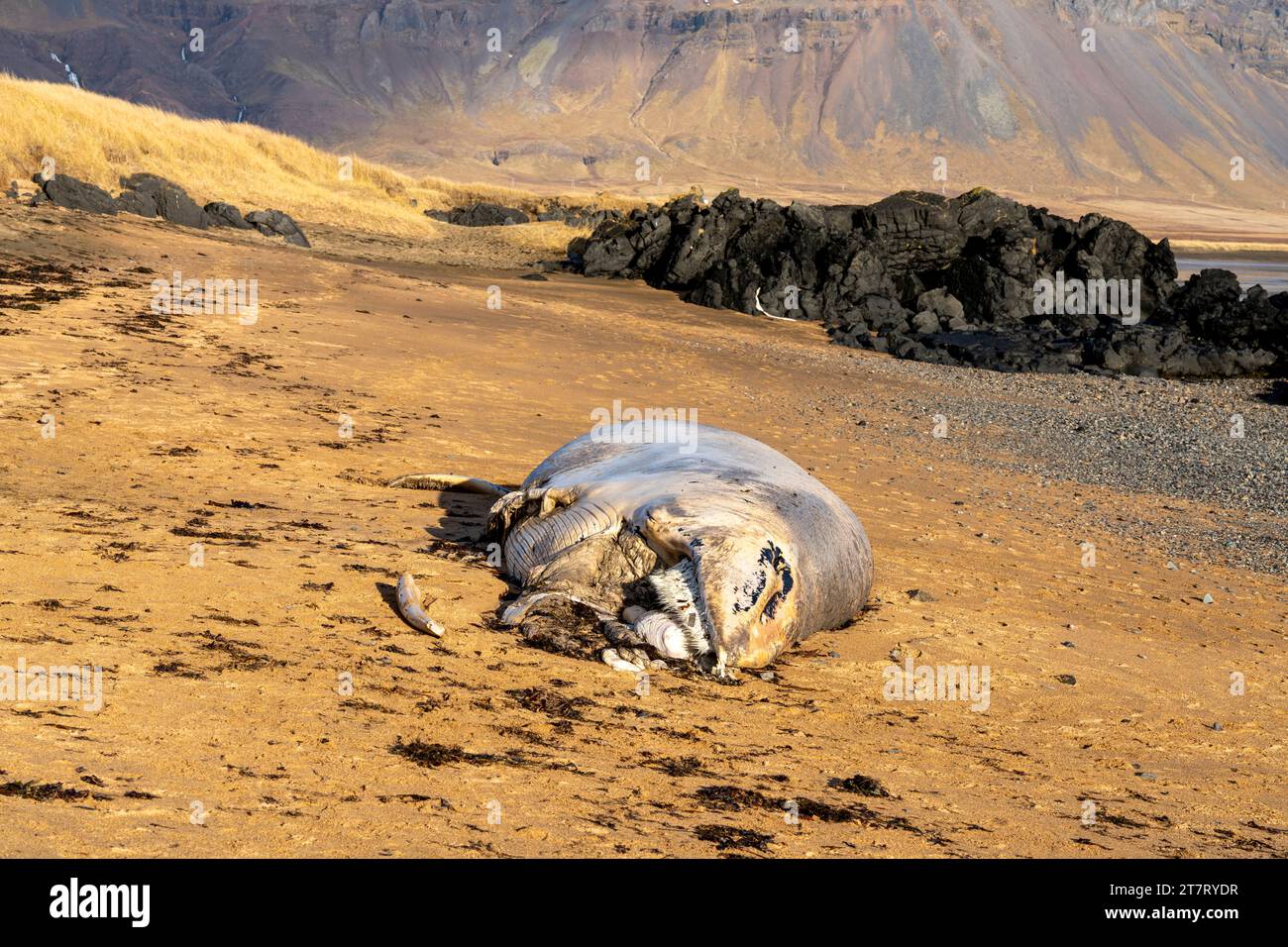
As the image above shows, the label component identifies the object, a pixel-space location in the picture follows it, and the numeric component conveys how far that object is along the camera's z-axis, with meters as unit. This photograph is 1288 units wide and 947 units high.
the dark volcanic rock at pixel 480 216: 41.19
